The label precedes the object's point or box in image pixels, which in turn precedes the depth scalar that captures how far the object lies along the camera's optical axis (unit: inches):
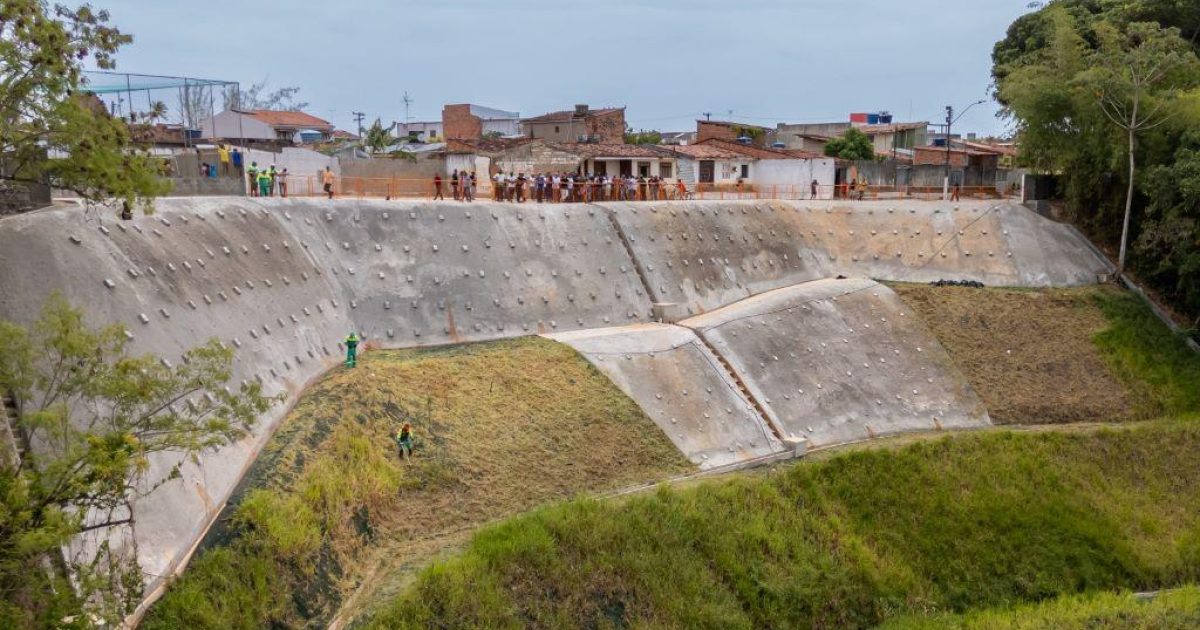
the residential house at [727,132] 2272.4
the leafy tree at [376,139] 2375.7
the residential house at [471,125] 2486.5
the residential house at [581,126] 2036.2
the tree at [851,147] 2175.2
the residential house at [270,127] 1660.9
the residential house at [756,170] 1763.0
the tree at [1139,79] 1380.4
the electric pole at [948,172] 1651.1
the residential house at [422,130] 3026.6
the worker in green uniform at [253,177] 1115.9
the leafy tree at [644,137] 2866.6
